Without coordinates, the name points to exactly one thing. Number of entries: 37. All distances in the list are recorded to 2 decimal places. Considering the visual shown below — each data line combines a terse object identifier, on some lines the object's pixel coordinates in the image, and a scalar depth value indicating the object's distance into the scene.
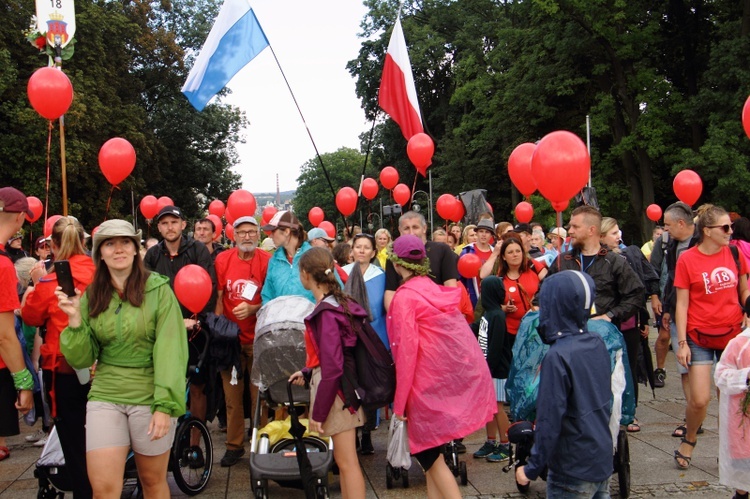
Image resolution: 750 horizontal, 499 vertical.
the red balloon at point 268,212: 15.44
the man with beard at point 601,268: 5.16
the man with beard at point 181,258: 5.75
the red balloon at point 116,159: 8.63
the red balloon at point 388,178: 15.21
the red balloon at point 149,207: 13.78
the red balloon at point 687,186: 10.92
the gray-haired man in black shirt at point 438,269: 5.75
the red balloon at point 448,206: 13.65
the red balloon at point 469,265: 7.64
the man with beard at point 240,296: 5.97
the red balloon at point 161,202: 14.13
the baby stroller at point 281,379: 4.76
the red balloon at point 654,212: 18.14
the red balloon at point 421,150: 11.61
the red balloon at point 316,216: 15.27
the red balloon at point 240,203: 10.80
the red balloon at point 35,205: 12.87
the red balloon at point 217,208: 17.75
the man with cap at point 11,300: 4.30
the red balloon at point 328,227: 14.26
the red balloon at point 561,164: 5.54
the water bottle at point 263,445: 5.02
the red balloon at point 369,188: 15.04
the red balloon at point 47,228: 7.49
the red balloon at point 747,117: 6.95
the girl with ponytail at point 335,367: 4.09
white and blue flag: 9.34
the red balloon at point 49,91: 8.11
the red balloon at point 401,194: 17.34
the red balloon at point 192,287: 5.16
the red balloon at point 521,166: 8.50
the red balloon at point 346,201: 13.83
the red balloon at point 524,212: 14.68
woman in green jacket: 3.56
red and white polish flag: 11.93
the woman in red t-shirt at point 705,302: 5.29
